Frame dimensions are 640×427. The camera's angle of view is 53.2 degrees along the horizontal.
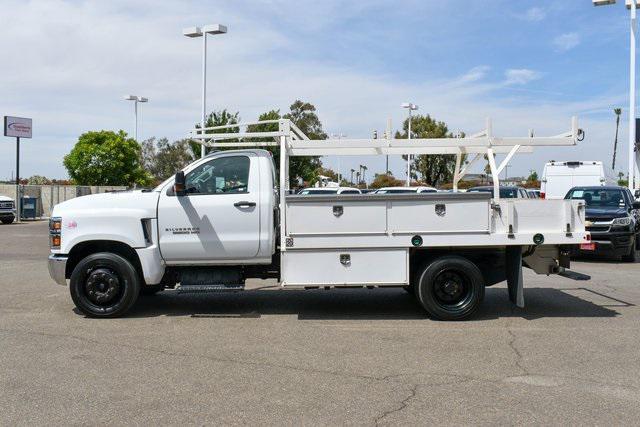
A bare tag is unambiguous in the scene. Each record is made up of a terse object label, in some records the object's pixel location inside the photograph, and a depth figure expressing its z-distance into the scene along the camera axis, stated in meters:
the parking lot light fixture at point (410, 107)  34.47
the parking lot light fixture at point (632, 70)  25.34
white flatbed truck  8.03
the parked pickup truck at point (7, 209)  30.03
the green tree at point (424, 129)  43.18
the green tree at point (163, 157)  64.19
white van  22.45
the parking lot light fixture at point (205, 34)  25.58
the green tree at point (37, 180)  52.81
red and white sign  35.03
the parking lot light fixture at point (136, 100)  39.54
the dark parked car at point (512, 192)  17.70
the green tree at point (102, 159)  42.88
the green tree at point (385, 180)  48.03
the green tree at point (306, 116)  45.99
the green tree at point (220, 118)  32.03
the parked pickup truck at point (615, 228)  15.16
